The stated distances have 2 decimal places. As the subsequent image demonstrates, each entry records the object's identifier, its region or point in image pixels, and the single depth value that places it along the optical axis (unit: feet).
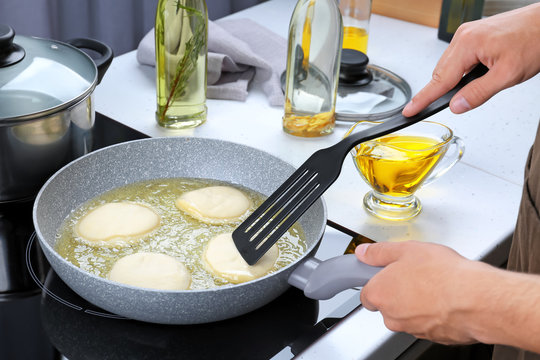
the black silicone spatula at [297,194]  2.52
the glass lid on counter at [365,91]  4.09
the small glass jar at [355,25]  4.72
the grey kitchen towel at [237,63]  4.24
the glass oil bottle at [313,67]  3.67
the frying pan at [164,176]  2.24
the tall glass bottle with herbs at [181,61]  3.54
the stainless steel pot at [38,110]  2.85
